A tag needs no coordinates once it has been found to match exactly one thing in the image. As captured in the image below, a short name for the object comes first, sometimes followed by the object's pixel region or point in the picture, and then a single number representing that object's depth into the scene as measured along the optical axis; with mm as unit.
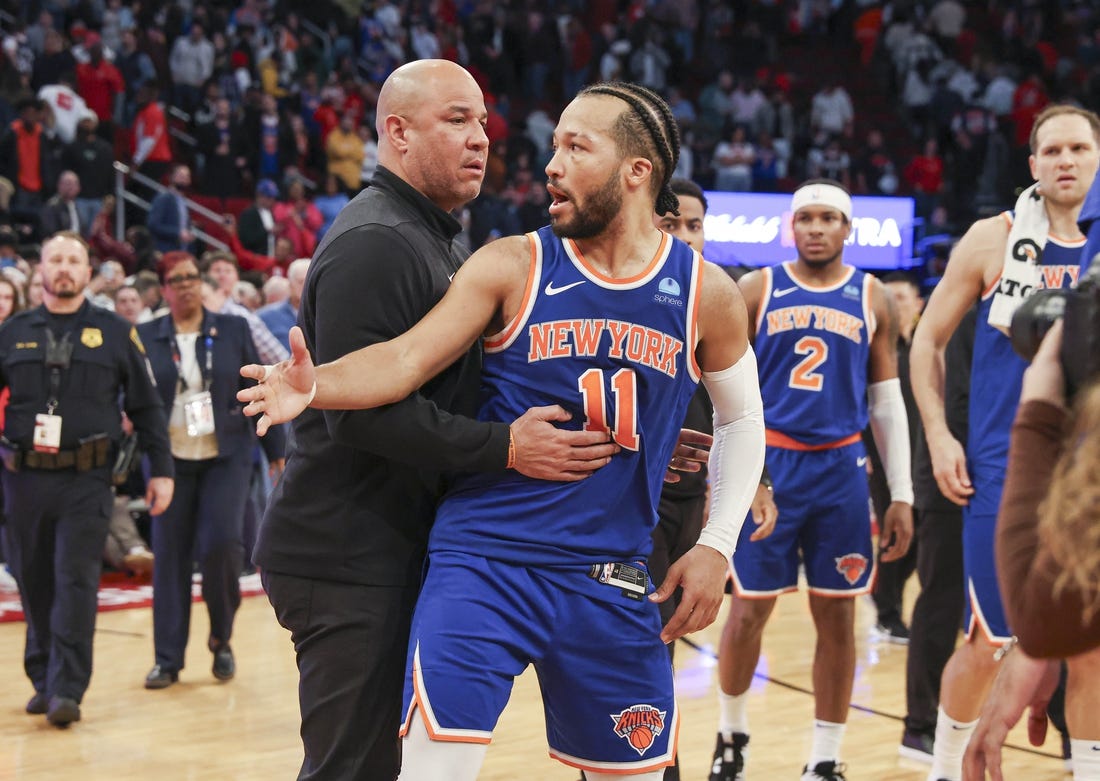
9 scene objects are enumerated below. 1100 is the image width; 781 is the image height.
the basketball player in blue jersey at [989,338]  4469
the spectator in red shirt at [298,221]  15047
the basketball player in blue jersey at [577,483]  3020
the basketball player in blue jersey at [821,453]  5297
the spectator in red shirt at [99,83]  15164
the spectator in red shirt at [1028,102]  20656
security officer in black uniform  6348
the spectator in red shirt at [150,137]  15198
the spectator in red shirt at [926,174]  19938
